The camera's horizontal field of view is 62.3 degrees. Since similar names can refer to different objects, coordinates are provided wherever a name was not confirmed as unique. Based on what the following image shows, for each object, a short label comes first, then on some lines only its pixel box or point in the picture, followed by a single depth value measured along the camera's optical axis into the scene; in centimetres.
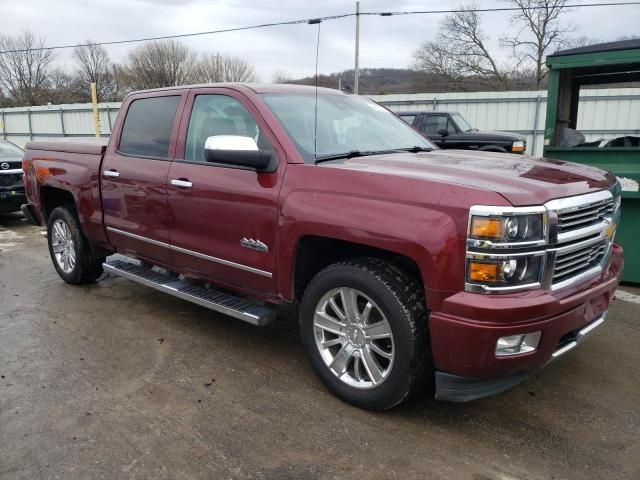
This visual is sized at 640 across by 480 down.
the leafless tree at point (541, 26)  2431
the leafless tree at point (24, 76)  4724
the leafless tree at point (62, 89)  4390
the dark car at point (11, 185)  907
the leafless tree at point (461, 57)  2527
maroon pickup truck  252
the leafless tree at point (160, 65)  3738
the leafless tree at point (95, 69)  4878
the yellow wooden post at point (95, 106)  1805
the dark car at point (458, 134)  1228
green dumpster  505
